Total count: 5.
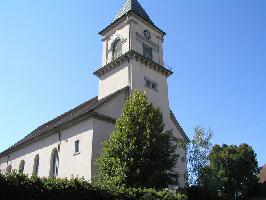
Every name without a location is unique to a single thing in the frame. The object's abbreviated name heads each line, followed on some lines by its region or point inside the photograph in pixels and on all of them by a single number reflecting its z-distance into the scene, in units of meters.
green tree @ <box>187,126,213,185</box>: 24.37
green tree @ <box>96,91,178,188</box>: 19.32
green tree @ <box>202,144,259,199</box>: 25.07
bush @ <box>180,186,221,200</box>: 21.25
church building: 24.00
